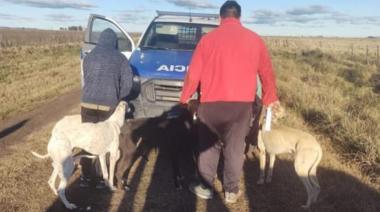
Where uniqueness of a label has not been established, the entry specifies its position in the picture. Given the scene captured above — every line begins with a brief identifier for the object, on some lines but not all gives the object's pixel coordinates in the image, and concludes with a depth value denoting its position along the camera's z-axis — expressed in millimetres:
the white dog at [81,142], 5309
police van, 7457
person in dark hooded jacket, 5852
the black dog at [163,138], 6191
